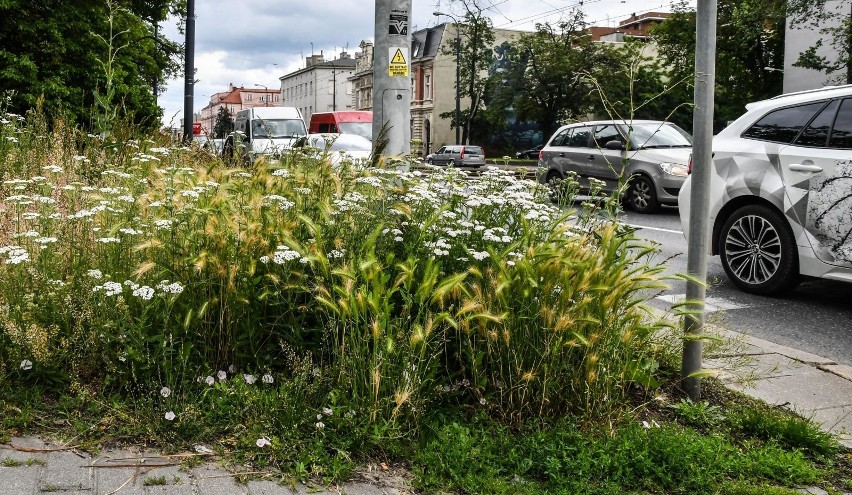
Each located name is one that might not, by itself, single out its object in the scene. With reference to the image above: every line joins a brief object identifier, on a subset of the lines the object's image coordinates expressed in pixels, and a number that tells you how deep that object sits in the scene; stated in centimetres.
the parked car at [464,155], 4788
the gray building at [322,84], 11725
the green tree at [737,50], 3152
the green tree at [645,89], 5427
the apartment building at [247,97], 15588
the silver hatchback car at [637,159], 1555
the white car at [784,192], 681
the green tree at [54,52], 1627
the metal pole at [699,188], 417
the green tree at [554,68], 5678
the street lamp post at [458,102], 5840
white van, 2591
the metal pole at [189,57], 1814
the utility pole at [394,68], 689
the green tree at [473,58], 6138
